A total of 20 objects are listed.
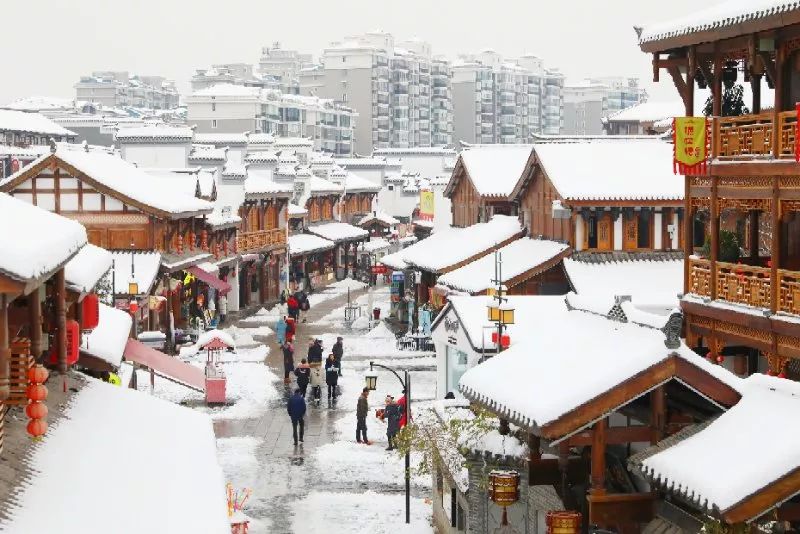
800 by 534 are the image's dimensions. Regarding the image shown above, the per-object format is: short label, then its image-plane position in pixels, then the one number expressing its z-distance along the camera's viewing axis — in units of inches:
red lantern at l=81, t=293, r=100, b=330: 864.0
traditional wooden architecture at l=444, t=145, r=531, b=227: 2092.8
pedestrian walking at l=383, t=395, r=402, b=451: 1304.1
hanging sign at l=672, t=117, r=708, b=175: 812.0
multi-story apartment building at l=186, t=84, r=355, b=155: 4675.2
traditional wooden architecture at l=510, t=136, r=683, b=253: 1653.5
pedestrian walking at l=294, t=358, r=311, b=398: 1528.1
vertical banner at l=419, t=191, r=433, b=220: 2721.5
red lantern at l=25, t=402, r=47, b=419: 565.0
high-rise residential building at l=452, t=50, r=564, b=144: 7463.6
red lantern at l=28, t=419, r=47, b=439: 564.1
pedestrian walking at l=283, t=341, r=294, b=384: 1707.7
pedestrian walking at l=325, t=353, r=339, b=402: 1606.8
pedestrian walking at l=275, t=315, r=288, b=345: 2062.0
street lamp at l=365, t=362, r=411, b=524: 1056.9
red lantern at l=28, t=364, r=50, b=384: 569.9
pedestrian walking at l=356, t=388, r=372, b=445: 1326.3
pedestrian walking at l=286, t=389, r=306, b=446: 1343.5
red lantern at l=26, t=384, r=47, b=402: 565.0
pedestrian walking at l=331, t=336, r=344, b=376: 1695.1
